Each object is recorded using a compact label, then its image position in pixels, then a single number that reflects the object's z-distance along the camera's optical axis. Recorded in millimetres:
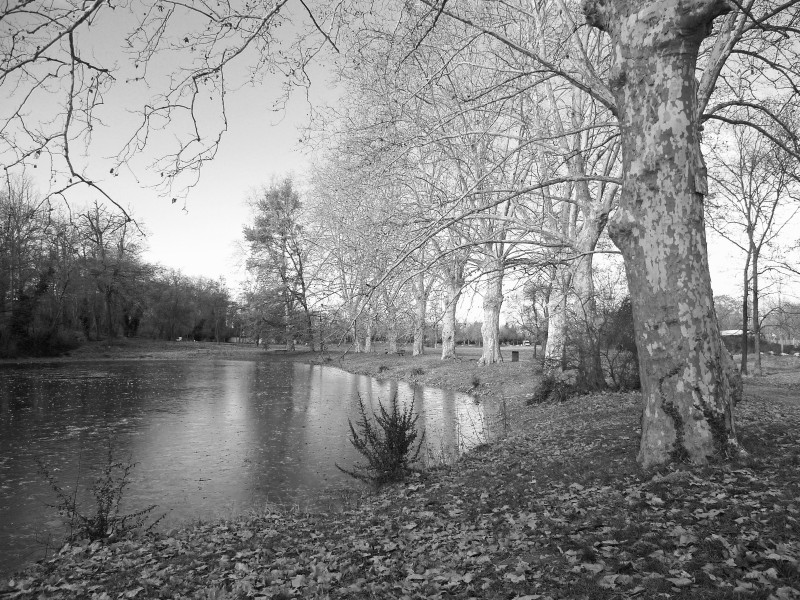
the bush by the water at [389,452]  8078
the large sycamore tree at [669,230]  5102
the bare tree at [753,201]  23719
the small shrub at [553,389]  14352
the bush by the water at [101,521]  6102
